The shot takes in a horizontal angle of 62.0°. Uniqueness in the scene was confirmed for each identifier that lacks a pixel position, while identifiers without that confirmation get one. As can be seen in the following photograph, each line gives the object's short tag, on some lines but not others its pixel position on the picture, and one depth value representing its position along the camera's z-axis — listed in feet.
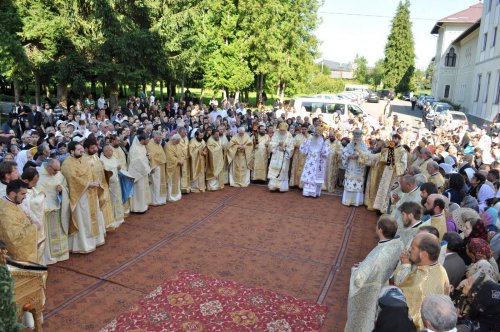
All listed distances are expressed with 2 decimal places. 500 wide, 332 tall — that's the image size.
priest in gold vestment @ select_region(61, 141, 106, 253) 24.31
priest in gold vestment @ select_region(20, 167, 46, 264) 18.17
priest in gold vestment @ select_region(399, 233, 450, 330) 13.03
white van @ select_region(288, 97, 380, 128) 65.87
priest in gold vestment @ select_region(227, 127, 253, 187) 40.73
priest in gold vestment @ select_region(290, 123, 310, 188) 40.29
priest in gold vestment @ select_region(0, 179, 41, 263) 16.92
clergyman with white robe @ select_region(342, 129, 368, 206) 35.94
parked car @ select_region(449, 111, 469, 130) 80.12
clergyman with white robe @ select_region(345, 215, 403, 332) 14.75
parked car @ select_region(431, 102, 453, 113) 100.09
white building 97.40
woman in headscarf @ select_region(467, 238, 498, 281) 13.97
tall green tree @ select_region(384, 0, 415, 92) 212.43
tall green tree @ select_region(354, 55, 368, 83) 308.81
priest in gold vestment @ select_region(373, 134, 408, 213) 33.19
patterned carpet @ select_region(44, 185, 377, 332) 20.15
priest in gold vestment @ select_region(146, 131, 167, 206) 33.53
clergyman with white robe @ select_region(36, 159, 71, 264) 22.79
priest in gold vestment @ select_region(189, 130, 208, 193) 37.96
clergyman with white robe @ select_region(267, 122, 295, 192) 39.47
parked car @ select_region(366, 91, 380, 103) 171.05
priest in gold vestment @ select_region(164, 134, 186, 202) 35.25
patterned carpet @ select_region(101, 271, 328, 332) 18.29
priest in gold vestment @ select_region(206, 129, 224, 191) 39.29
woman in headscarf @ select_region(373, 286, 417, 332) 10.49
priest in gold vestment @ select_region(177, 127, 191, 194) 36.99
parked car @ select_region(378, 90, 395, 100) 197.77
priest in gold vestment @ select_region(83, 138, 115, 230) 25.95
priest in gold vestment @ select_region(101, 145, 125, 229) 28.45
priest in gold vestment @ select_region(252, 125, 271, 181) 41.86
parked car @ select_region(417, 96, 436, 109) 140.05
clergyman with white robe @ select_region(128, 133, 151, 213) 31.55
